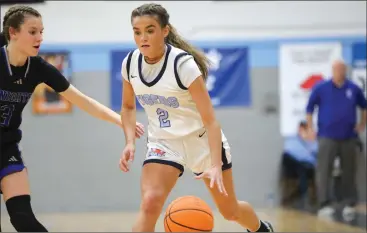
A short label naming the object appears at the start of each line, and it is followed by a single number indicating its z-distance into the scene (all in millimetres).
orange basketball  8488
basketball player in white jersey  7585
